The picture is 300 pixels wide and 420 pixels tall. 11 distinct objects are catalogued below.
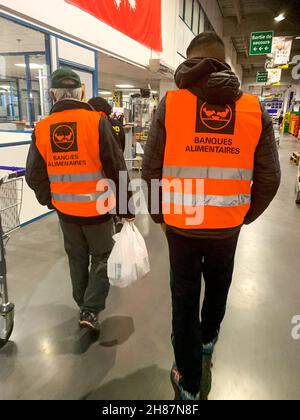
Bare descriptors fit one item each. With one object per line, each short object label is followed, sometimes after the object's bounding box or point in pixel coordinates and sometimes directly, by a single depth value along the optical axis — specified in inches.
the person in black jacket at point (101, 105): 130.1
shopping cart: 77.1
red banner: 192.1
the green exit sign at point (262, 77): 771.8
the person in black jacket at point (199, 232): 49.1
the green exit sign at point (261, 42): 458.6
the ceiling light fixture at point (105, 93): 906.1
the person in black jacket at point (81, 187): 71.4
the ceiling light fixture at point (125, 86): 677.7
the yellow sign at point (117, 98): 444.5
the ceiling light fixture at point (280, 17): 378.4
